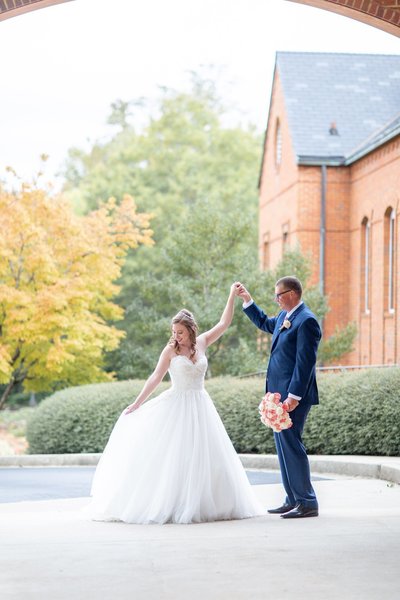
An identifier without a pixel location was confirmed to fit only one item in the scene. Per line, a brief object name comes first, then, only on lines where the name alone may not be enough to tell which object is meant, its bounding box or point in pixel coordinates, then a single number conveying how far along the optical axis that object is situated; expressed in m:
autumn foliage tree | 23.98
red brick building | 27.77
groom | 8.49
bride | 8.79
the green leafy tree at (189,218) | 27.75
